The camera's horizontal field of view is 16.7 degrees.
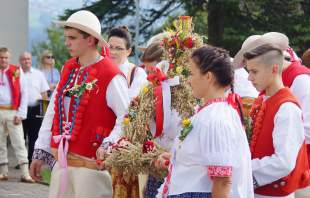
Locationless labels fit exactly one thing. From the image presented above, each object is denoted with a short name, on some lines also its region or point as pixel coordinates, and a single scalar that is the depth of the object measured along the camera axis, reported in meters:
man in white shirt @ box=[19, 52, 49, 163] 18.00
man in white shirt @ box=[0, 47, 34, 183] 16.27
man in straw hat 7.59
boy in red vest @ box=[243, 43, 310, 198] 6.20
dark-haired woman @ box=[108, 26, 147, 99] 10.31
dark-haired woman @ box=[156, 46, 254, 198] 5.42
